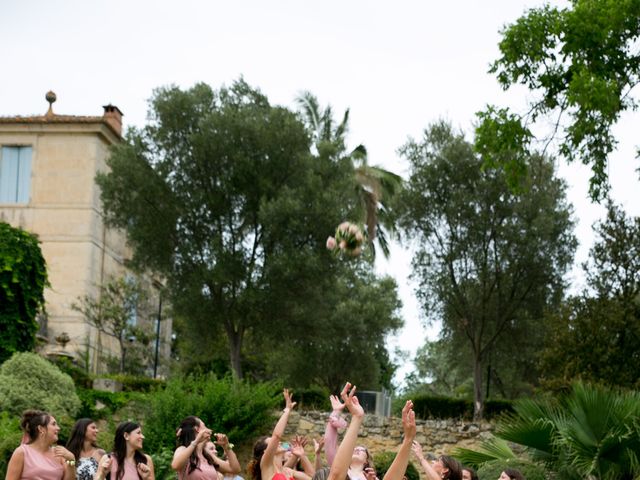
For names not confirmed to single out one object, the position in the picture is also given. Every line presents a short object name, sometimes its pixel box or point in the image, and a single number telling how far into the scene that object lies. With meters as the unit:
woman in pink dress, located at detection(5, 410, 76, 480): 8.92
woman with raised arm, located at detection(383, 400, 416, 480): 6.50
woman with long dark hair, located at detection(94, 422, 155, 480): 9.09
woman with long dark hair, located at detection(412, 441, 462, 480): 8.84
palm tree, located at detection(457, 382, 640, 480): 11.84
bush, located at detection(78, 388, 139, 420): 24.64
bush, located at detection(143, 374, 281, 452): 22.31
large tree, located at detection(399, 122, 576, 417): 32.16
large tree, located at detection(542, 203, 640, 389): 26.27
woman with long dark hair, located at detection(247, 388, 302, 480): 8.01
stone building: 36.56
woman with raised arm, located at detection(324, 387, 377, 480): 8.44
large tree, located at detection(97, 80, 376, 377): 29.73
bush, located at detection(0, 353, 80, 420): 22.59
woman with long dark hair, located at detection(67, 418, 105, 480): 9.50
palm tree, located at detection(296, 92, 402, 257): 42.28
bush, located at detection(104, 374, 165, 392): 27.08
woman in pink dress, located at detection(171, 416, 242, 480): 9.31
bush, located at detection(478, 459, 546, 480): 12.55
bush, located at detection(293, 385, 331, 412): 27.03
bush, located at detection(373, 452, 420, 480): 18.33
